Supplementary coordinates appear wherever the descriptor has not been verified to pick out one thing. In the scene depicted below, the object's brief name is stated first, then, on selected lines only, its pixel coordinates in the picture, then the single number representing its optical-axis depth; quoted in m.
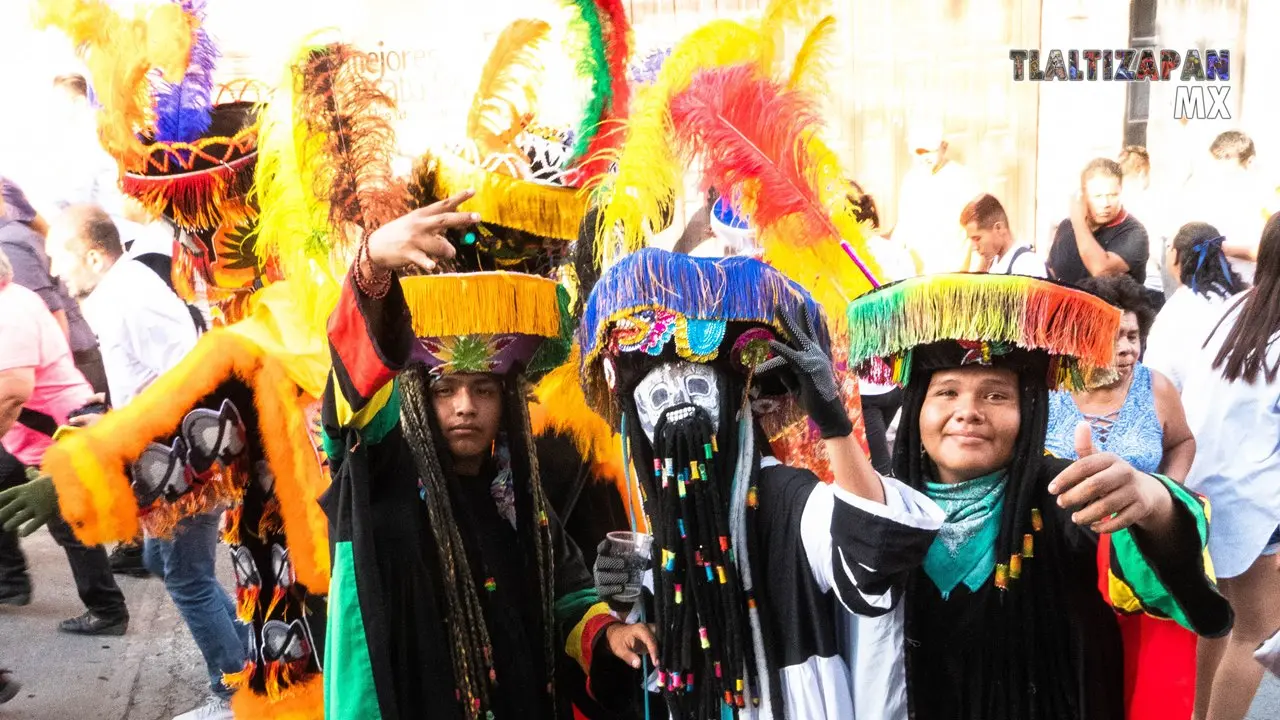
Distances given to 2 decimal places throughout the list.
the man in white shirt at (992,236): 4.77
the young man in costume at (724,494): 2.27
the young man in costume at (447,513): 2.48
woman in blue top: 3.34
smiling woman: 2.24
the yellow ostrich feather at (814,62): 2.66
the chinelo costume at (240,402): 3.24
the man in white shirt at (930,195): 5.11
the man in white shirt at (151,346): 4.21
